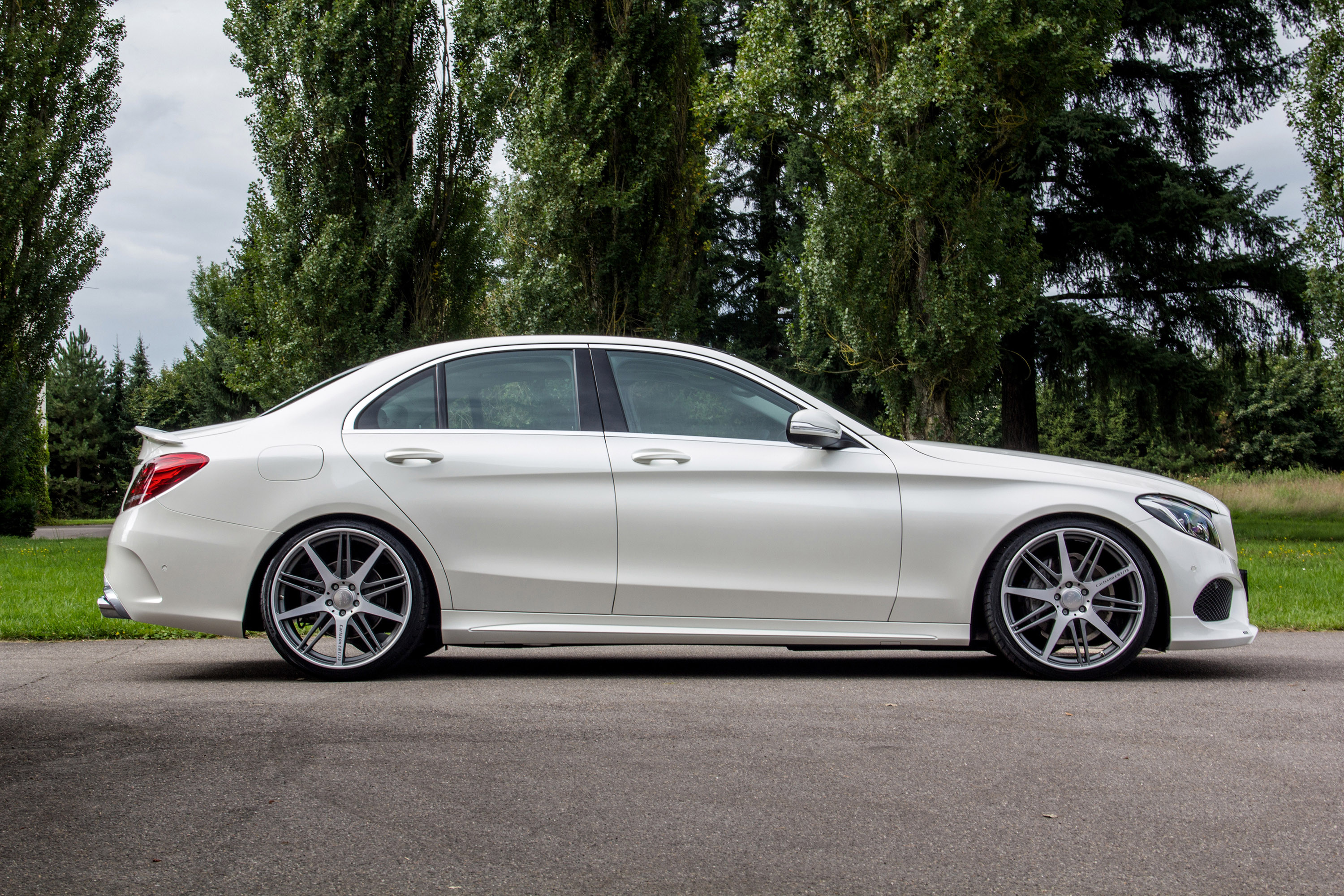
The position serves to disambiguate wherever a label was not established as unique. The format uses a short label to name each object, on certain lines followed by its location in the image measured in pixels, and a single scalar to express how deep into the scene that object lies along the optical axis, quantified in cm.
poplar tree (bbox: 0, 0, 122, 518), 1997
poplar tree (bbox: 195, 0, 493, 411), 1623
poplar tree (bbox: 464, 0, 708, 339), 1595
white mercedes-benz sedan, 543
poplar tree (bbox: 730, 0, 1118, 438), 1500
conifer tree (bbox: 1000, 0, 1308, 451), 2091
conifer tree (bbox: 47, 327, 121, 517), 4994
